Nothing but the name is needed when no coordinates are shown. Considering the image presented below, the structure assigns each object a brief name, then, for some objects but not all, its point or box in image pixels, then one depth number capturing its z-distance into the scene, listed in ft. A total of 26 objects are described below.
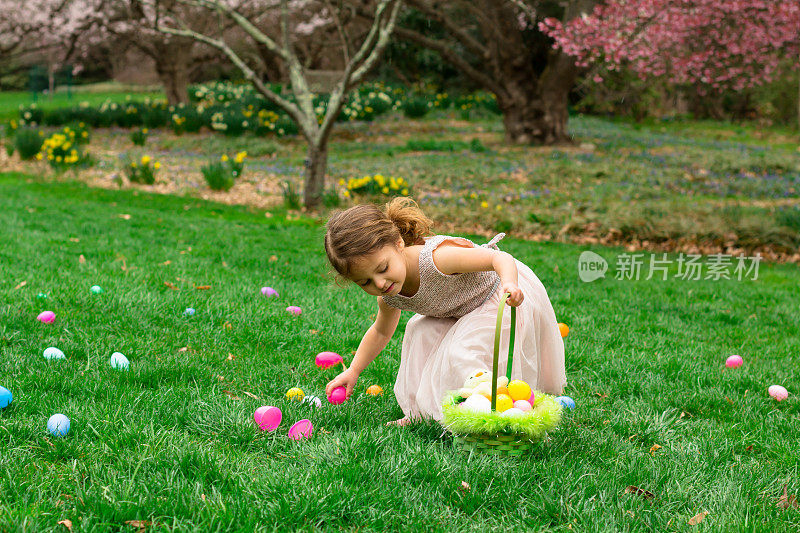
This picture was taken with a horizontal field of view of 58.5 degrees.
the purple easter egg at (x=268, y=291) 16.26
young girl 9.09
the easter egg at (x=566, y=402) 10.47
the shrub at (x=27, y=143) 39.09
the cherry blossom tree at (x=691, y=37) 28.84
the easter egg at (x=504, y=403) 8.20
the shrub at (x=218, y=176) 33.71
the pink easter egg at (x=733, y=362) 13.41
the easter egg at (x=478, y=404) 8.13
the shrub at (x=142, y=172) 34.83
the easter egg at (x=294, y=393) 10.33
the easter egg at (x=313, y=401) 9.99
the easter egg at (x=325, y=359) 12.06
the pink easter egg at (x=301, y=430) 8.82
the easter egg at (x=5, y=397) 9.07
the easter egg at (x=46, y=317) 12.66
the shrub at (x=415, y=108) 62.90
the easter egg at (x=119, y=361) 10.88
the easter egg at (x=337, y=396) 10.34
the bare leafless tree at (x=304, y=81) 29.17
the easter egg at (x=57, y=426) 8.39
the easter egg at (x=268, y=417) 9.00
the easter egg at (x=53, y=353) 10.94
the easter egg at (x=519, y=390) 8.53
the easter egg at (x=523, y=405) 8.27
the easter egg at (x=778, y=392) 11.66
